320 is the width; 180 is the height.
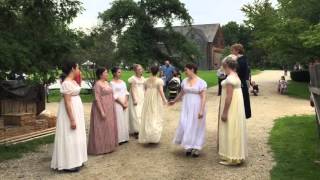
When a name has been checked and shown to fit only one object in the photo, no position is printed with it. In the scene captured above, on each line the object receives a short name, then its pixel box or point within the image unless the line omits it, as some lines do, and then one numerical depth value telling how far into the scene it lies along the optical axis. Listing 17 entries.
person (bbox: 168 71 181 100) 13.14
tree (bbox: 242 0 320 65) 16.21
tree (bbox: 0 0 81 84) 6.43
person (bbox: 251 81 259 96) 15.72
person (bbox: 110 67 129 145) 6.85
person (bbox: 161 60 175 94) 14.33
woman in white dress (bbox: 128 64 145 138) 7.36
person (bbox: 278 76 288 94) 16.76
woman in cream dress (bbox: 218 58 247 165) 5.37
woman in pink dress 6.07
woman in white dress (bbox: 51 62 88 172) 5.12
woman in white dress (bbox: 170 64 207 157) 5.88
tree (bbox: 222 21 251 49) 67.01
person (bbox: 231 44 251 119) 5.85
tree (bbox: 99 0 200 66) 15.87
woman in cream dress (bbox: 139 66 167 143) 6.53
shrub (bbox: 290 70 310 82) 24.44
